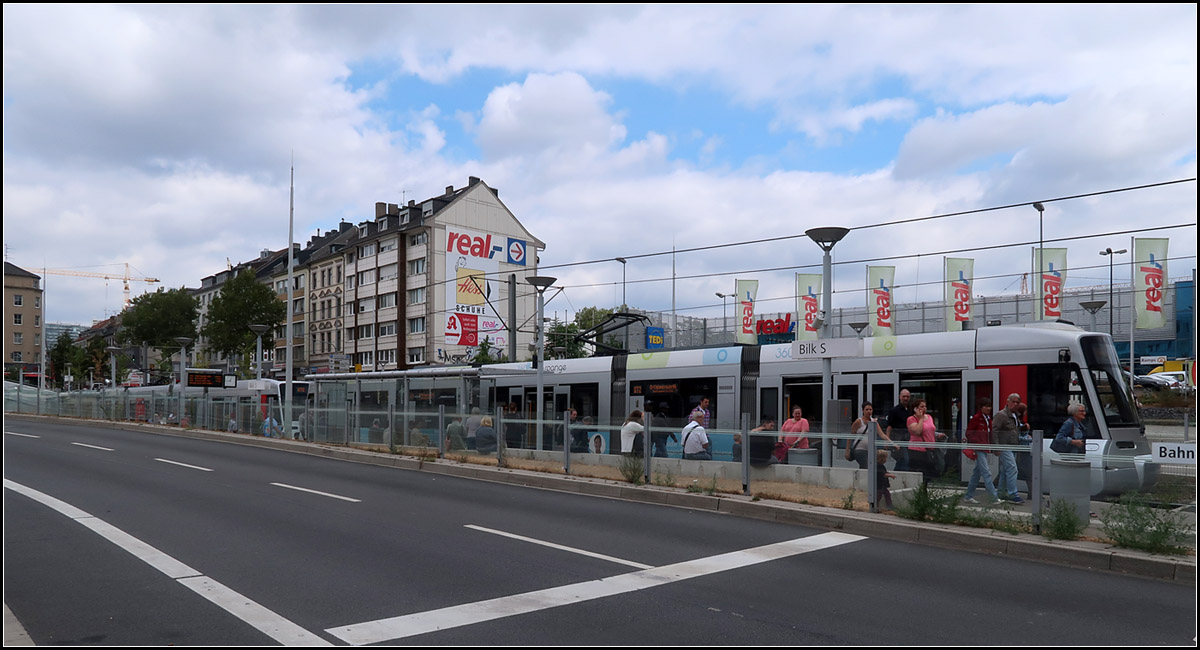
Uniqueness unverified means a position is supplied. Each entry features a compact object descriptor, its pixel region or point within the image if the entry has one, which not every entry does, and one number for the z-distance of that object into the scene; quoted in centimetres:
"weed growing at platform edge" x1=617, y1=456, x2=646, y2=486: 1605
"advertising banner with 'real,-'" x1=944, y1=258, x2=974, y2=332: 4203
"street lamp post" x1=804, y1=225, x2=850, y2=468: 1593
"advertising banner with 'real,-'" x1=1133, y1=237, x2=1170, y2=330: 3925
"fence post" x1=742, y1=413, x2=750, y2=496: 1453
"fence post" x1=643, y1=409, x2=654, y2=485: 1607
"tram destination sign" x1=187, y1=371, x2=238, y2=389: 4248
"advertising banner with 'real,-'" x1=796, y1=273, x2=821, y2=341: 4619
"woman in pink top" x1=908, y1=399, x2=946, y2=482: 1201
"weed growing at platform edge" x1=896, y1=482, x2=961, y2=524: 1138
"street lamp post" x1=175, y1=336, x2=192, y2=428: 3864
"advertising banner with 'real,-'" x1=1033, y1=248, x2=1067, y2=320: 3906
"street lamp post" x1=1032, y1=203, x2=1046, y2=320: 3970
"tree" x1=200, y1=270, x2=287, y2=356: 7969
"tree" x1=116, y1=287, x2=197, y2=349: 9356
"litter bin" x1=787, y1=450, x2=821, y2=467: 1426
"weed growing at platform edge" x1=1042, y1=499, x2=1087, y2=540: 1020
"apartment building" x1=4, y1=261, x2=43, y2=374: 10819
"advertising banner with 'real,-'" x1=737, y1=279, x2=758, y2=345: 4928
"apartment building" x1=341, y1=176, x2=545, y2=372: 6594
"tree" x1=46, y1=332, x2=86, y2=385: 9612
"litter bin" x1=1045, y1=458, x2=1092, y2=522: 1047
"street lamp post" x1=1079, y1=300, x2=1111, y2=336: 3648
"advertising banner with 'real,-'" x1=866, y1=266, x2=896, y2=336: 4381
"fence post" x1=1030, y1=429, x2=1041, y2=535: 1066
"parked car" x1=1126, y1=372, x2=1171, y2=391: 4135
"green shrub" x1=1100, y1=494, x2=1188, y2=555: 930
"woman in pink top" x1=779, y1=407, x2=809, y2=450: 1445
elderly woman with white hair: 1360
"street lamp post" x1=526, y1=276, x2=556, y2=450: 2220
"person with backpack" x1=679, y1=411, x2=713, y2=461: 1595
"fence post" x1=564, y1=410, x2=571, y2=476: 1804
